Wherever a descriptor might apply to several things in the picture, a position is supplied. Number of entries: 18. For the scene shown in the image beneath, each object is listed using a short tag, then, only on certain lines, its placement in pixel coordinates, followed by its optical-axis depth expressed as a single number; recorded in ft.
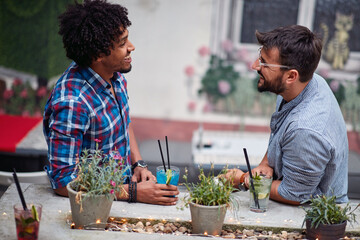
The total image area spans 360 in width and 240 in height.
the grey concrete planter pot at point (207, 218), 5.87
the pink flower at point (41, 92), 17.54
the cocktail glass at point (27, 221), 5.32
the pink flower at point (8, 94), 17.58
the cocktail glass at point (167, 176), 7.02
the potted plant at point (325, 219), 5.82
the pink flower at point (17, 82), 17.46
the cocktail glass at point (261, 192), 6.57
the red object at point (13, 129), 12.66
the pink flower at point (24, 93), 17.62
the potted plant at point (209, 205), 5.89
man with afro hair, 6.56
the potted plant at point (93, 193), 5.79
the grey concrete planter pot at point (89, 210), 5.80
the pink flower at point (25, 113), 17.75
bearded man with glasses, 6.59
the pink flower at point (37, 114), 17.70
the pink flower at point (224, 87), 18.50
